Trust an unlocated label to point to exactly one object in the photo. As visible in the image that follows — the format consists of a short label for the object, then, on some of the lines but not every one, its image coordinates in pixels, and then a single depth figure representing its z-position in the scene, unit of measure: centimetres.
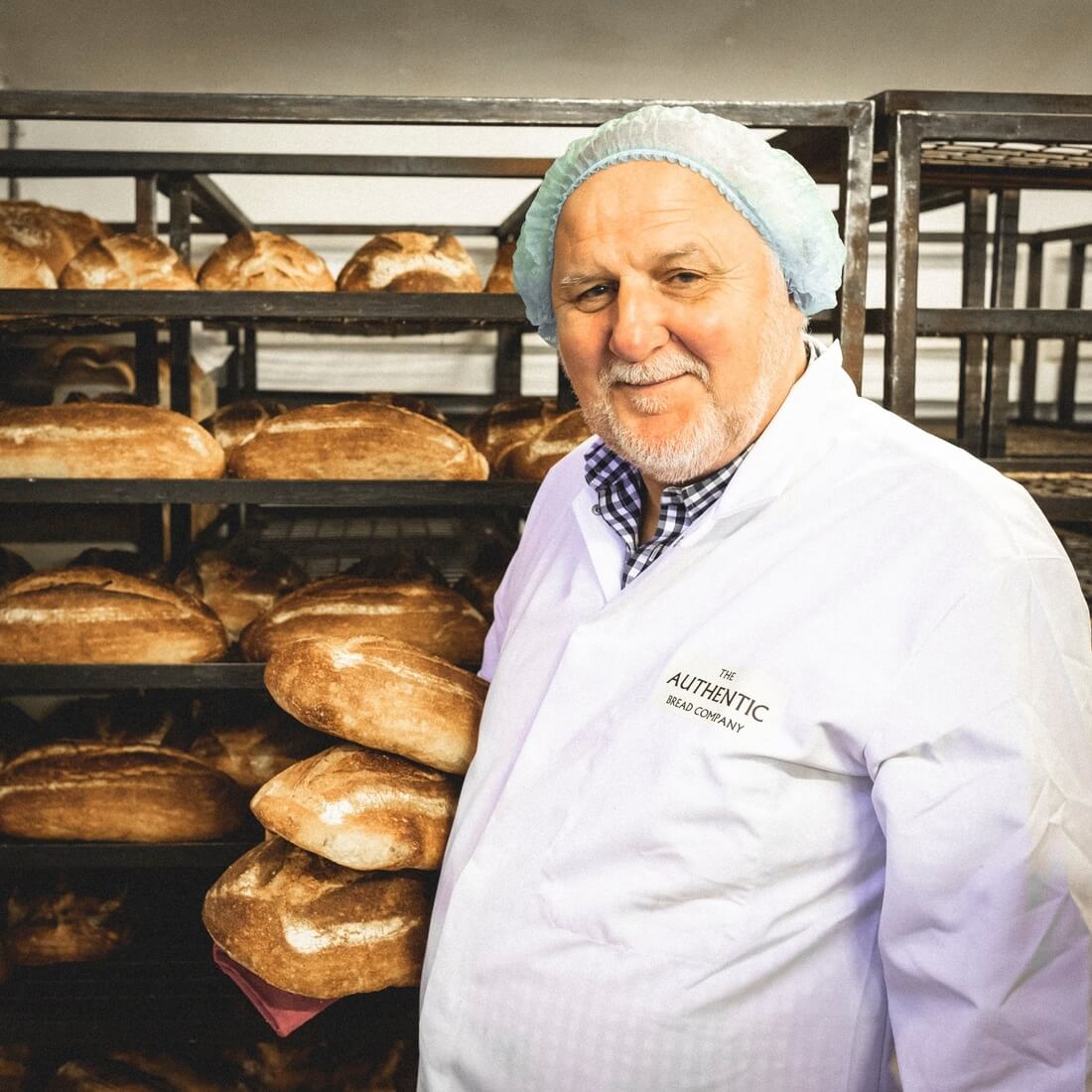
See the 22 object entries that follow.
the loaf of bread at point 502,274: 213
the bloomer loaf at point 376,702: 131
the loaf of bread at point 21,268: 177
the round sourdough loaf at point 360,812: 126
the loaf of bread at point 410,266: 196
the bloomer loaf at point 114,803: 162
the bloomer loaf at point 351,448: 181
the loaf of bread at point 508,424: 210
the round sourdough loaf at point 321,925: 127
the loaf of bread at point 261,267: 195
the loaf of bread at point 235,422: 213
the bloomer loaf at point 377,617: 177
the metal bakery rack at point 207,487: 149
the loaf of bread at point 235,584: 202
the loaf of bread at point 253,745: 186
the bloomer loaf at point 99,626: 171
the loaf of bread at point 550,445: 189
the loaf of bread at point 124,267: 186
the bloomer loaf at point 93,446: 174
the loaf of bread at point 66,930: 171
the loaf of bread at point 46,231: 196
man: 84
